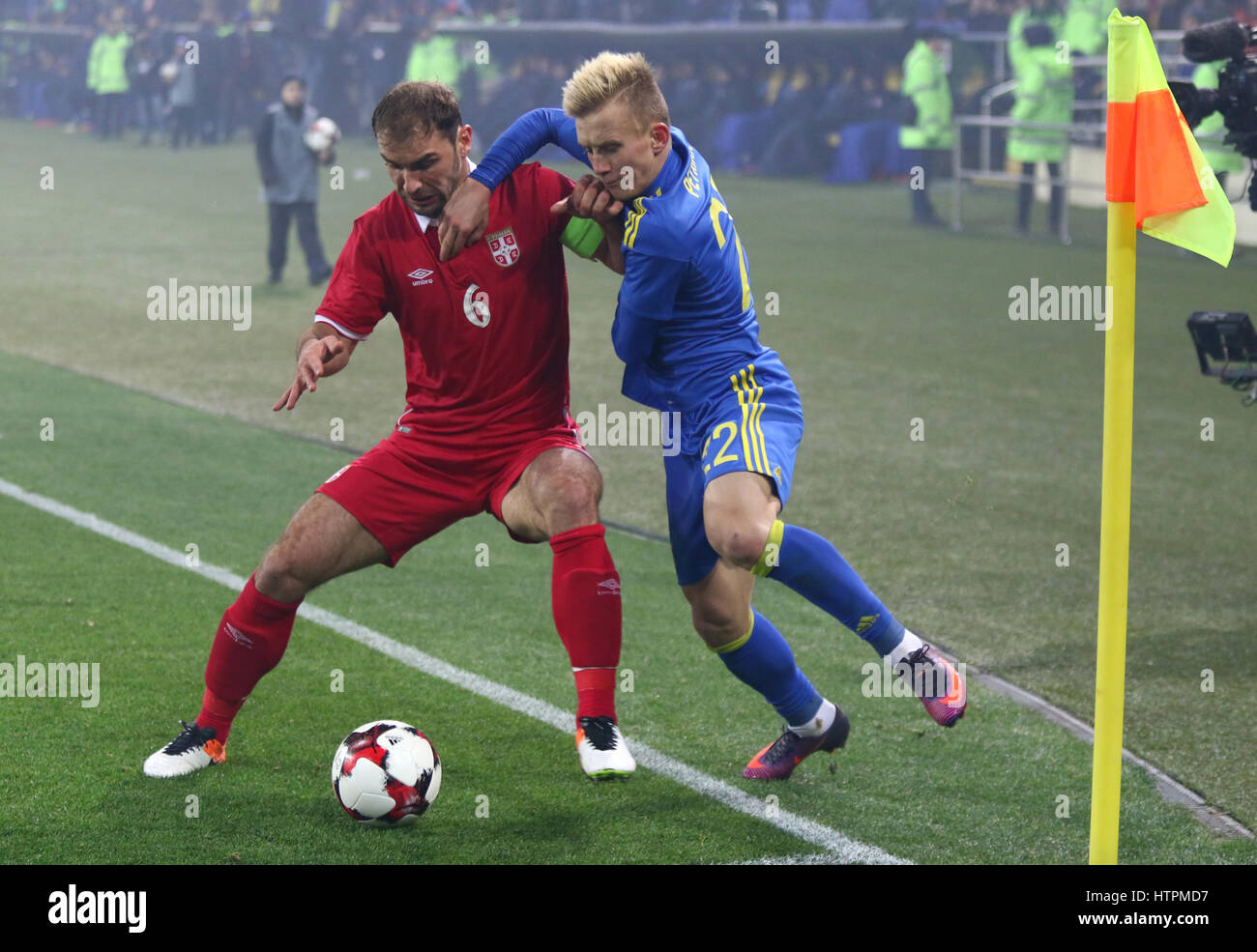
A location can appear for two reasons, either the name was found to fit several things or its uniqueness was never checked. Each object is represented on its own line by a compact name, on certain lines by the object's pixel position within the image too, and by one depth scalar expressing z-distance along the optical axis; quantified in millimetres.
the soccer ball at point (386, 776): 3941
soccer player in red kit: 4129
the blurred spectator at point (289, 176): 14766
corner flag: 3055
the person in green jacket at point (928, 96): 19062
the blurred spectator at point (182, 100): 29775
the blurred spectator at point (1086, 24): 17781
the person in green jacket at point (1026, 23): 17781
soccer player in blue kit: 3943
